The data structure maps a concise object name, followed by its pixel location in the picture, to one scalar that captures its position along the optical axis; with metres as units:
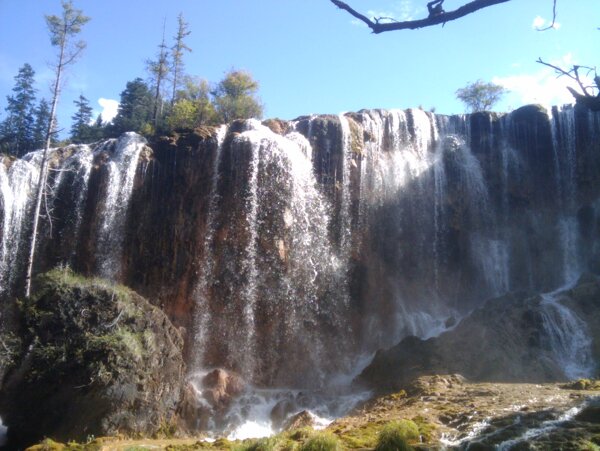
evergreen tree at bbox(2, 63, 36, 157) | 36.97
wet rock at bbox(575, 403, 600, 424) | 9.77
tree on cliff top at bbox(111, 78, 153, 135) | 37.09
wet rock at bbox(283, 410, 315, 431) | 13.98
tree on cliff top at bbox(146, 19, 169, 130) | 39.52
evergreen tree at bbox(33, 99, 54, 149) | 37.25
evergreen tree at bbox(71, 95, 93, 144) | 37.01
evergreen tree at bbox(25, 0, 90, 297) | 20.53
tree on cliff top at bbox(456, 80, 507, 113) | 43.31
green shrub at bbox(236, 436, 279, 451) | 9.25
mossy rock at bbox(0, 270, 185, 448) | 11.80
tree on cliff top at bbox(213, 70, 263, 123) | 36.62
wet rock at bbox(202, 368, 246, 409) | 16.48
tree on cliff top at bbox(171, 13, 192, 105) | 40.75
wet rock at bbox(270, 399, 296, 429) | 15.49
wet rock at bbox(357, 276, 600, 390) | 15.85
